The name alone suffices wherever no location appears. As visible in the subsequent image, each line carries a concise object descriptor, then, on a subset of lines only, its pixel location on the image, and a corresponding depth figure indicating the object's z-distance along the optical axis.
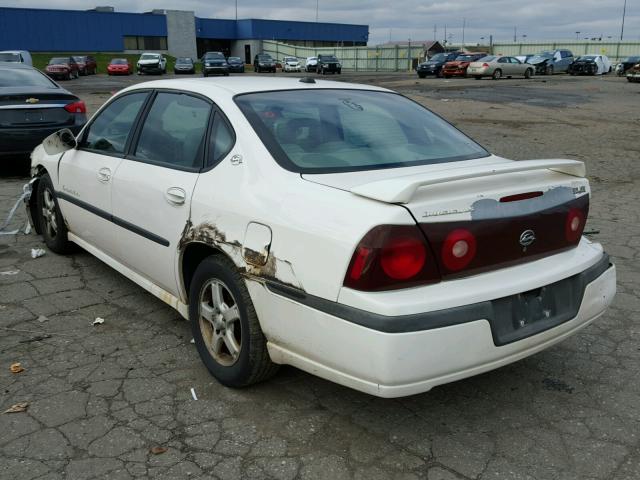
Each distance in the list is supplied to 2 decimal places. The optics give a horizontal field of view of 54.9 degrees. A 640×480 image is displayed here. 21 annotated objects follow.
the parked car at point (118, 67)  47.28
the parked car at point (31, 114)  7.99
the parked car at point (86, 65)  47.81
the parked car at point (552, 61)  41.91
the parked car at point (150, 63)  46.59
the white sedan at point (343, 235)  2.36
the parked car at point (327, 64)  49.38
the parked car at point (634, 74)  31.77
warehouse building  62.84
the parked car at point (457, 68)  37.12
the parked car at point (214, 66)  41.72
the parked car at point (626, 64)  40.34
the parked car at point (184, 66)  47.47
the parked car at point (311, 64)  54.81
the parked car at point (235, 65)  48.25
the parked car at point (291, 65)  55.69
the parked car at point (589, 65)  41.59
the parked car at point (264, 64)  52.53
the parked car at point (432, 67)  39.25
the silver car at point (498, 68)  35.34
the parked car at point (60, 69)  39.41
